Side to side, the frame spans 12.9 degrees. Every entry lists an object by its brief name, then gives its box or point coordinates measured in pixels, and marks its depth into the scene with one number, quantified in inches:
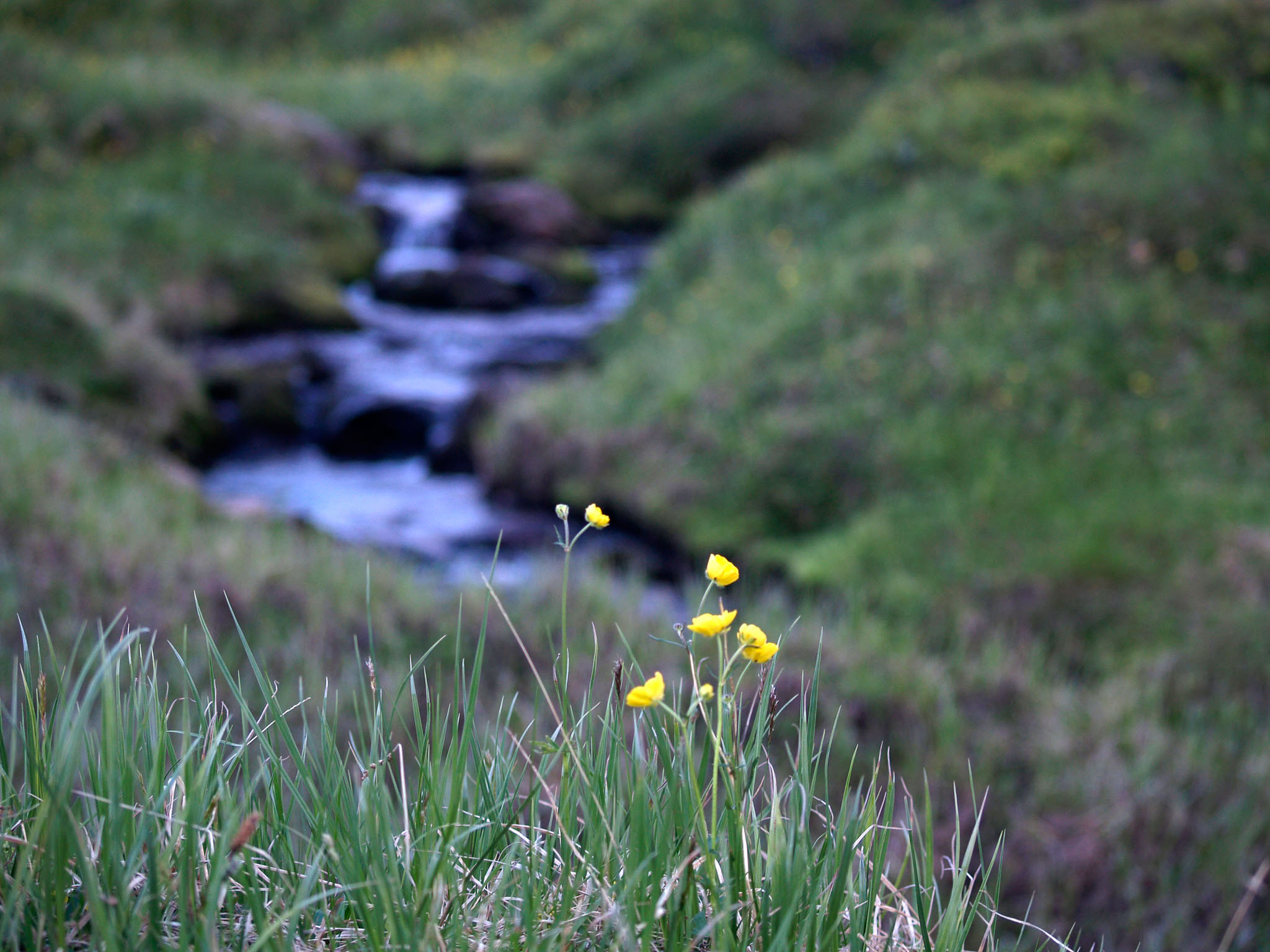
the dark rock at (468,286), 481.8
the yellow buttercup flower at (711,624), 83.7
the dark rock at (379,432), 357.7
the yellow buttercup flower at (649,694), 83.0
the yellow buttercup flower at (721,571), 85.1
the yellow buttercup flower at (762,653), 84.2
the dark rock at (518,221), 538.1
